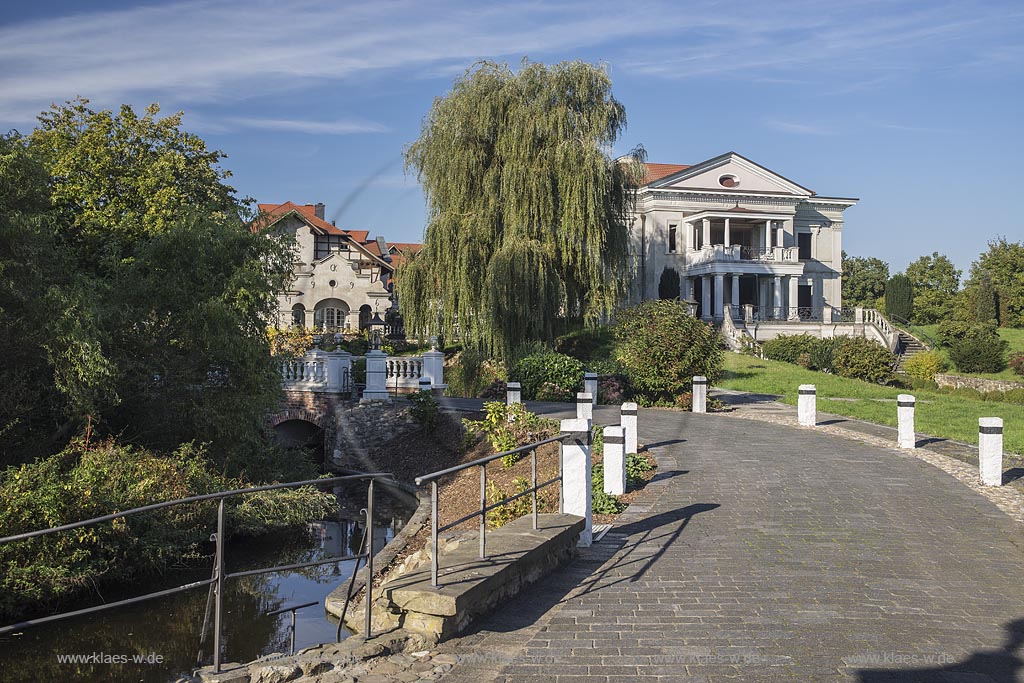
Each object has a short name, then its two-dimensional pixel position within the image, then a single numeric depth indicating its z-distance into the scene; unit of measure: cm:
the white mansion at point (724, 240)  5212
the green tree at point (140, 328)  1415
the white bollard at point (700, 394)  2411
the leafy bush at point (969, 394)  3147
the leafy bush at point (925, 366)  3809
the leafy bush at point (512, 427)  1720
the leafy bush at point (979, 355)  3988
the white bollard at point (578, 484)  924
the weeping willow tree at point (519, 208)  2842
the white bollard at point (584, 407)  1866
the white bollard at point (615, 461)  1231
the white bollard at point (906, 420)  1670
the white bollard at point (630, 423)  1549
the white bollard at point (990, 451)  1291
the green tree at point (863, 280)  9179
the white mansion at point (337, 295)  5425
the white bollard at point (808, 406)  2061
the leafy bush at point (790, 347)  4047
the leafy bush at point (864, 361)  3519
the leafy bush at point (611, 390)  2614
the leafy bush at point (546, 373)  2669
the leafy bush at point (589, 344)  3712
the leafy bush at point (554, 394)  2656
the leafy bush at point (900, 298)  5662
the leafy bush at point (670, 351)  2505
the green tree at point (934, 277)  6275
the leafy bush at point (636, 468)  1324
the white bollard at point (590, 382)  2503
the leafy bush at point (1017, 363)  3853
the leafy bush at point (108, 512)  1149
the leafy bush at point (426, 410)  2291
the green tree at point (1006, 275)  5403
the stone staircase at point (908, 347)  4391
